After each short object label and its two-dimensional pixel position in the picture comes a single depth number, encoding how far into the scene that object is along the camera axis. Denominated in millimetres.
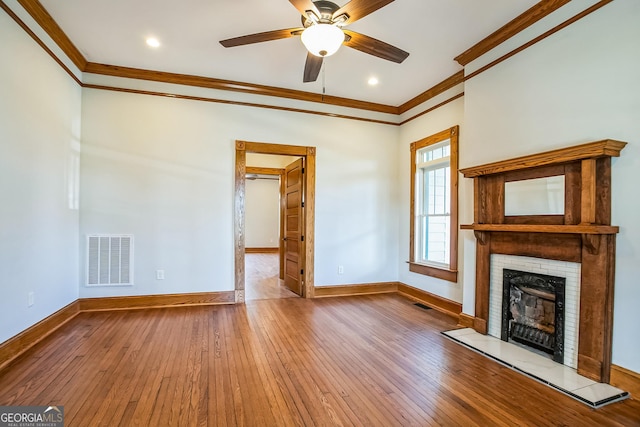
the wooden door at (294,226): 5016
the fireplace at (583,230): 2326
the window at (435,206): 4188
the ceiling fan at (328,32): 2221
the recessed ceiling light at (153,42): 3379
